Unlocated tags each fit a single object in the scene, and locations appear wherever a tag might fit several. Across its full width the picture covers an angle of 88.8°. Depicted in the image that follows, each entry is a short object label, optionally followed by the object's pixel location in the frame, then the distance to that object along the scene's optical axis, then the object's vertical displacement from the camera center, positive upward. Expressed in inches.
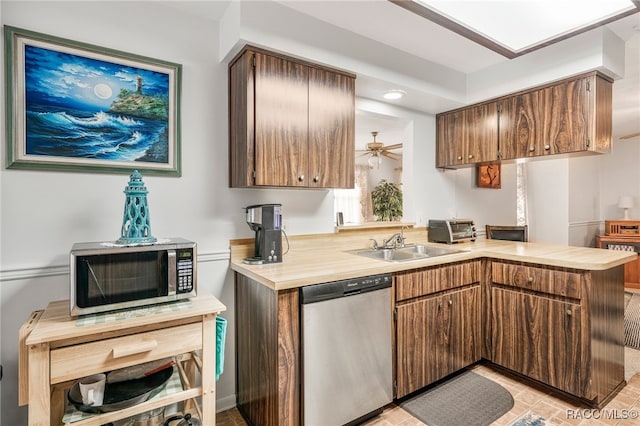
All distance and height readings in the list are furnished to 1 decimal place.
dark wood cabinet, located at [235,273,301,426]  62.2 -29.6
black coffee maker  78.2 -5.1
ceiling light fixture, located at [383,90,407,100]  102.7 +36.8
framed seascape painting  60.9 +20.9
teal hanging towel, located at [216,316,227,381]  62.6 -25.4
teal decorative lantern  59.9 -1.1
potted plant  188.7 +3.8
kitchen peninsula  64.0 -24.7
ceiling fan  180.1 +33.7
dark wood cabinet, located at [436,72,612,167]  88.9 +26.4
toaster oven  116.0 -8.0
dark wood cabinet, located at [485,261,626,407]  79.0 -31.0
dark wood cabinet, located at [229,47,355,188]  74.2 +21.0
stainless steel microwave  50.7 -11.0
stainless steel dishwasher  64.7 -30.0
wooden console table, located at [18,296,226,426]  44.9 -20.9
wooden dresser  203.9 -20.6
